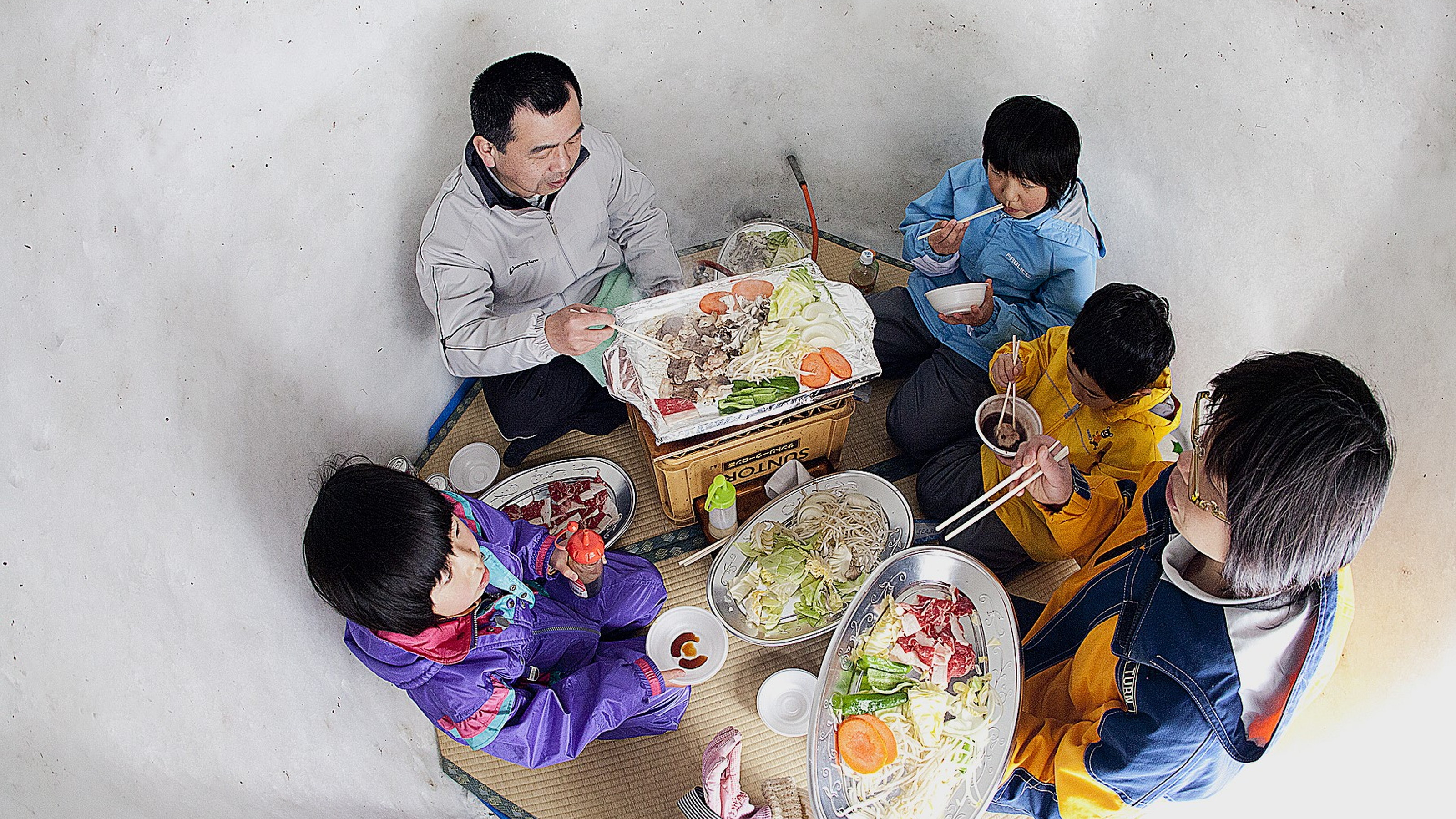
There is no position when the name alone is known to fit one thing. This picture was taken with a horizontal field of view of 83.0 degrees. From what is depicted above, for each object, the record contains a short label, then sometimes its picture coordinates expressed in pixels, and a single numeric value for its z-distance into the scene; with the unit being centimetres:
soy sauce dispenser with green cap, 259
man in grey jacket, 229
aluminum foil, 236
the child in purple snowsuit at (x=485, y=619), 173
